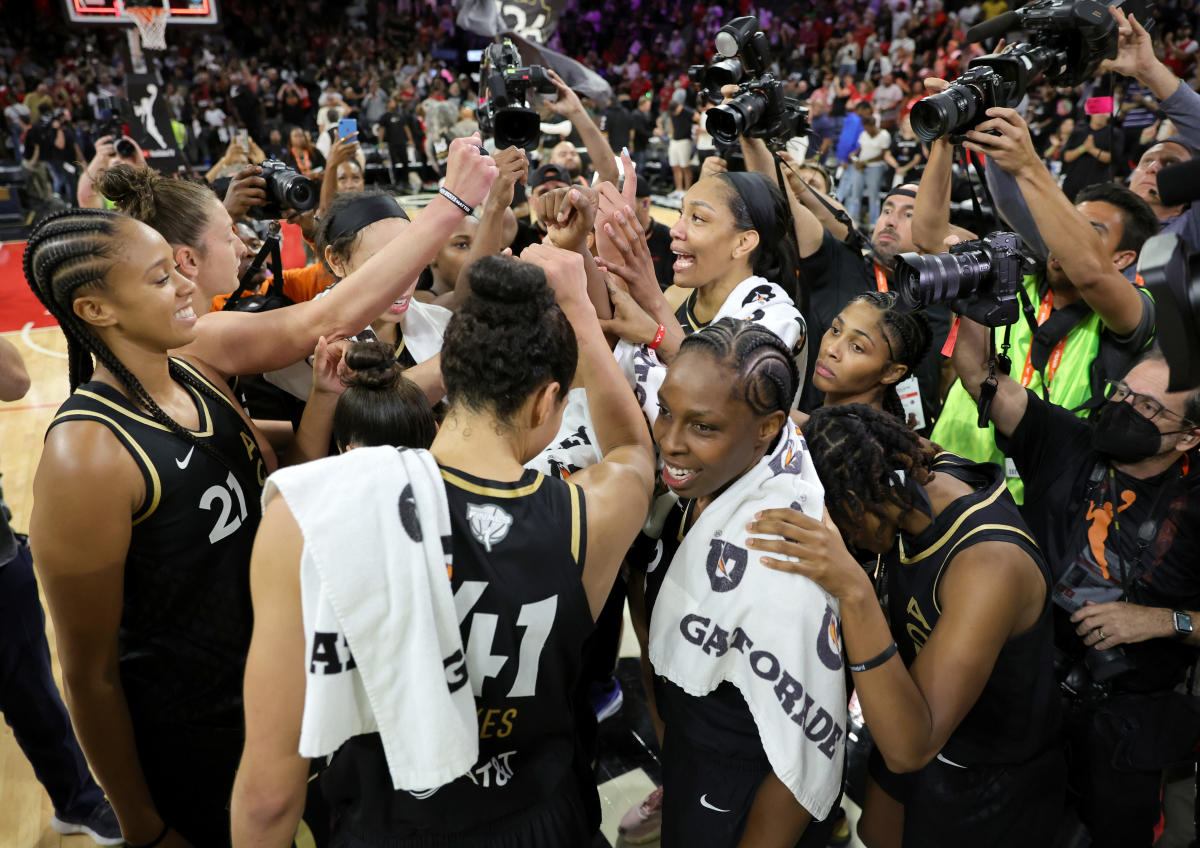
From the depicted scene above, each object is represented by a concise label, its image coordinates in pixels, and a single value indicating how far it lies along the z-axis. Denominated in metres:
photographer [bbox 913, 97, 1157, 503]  2.41
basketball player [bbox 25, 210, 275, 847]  1.66
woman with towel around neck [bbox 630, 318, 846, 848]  1.60
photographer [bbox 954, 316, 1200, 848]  2.03
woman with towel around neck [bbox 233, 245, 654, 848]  1.18
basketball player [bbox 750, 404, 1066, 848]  1.58
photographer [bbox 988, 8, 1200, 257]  2.81
